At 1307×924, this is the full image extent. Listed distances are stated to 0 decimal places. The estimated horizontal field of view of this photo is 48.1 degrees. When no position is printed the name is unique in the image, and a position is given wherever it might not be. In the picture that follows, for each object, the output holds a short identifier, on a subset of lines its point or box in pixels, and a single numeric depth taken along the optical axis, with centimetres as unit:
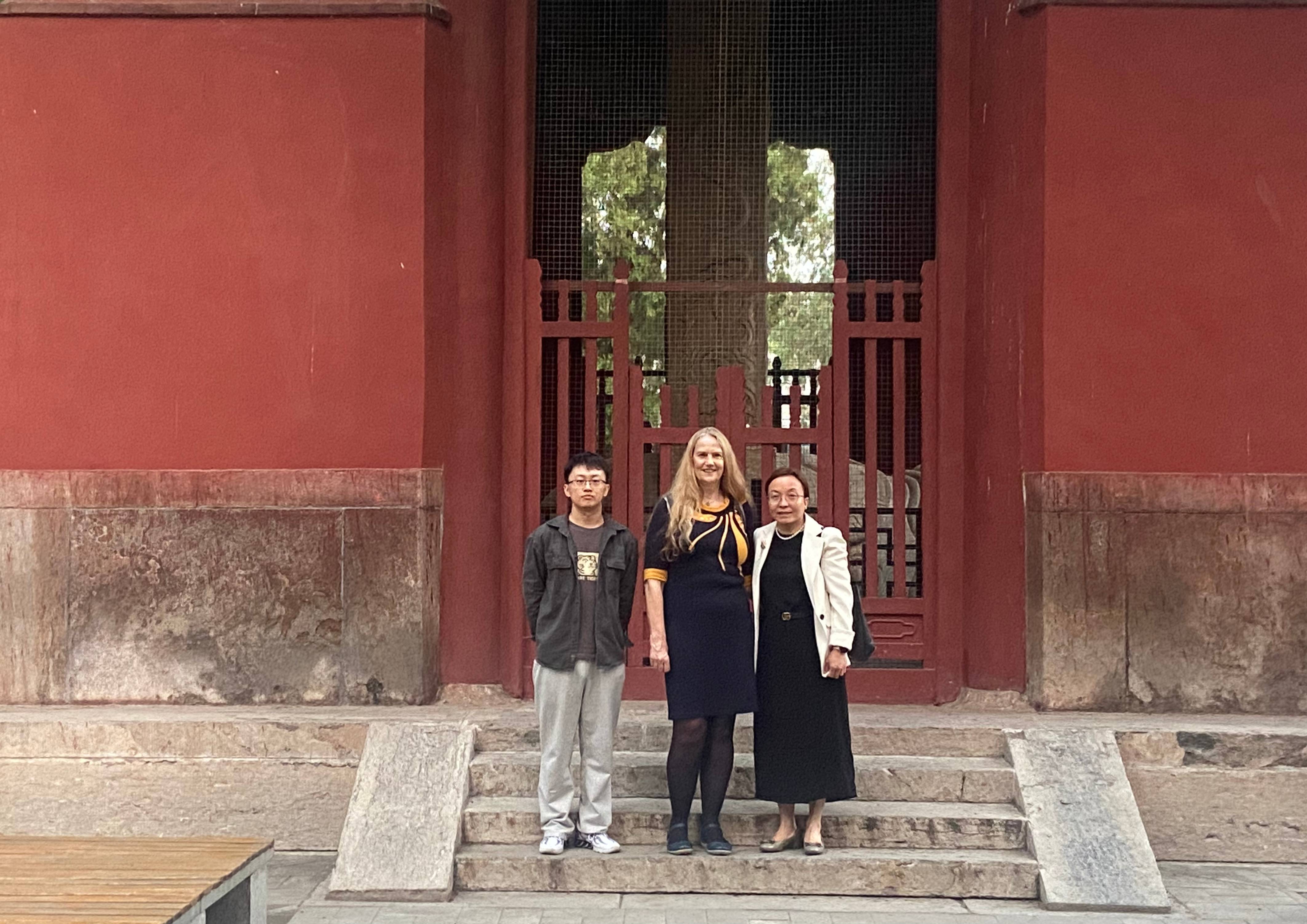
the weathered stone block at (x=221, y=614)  672
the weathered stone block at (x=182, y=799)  611
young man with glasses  540
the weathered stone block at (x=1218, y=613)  656
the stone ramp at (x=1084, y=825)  528
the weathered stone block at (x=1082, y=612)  662
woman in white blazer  537
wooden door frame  712
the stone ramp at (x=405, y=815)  534
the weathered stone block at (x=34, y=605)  673
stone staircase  539
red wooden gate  714
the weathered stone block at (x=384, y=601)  673
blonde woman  535
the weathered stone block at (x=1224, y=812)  597
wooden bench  364
